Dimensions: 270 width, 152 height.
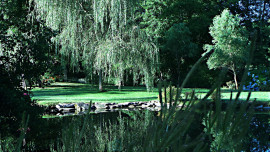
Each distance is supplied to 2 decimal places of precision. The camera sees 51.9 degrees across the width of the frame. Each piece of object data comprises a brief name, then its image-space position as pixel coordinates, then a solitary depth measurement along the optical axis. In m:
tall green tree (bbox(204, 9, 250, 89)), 18.42
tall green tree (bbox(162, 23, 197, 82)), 19.55
